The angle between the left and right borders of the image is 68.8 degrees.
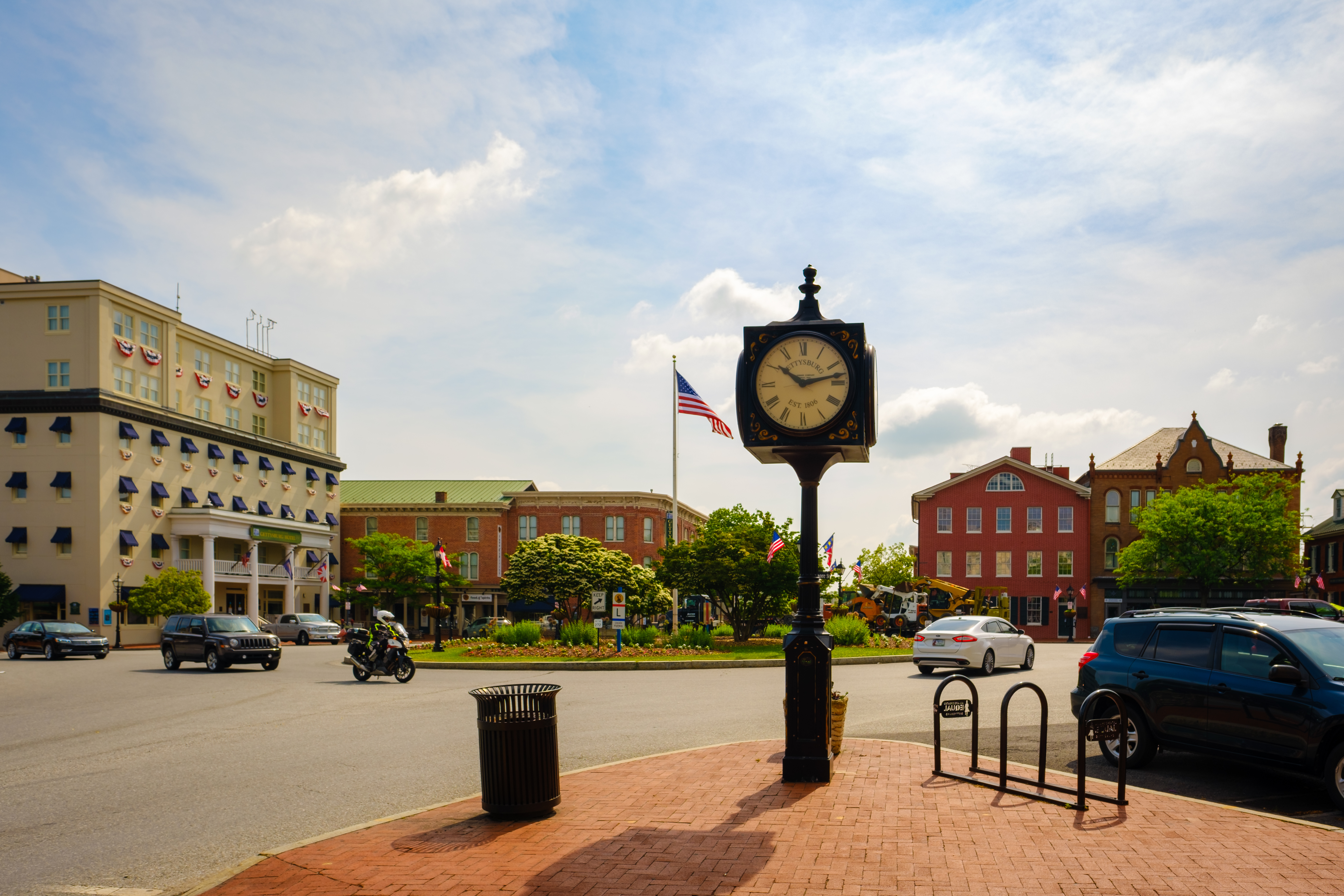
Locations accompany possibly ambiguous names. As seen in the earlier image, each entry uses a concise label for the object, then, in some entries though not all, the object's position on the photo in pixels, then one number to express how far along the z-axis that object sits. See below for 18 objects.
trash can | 7.71
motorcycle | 22.41
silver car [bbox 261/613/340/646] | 50.28
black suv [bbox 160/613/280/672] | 26.86
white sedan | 22.59
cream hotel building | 50.78
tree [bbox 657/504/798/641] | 35.88
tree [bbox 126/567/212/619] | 48.19
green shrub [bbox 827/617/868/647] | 31.09
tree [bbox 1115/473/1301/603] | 57.66
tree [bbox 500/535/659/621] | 38.72
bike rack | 7.89
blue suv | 8.38
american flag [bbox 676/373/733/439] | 31.52
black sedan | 34.91
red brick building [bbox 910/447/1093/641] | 66.50
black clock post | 8.90
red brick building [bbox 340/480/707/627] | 74.88
